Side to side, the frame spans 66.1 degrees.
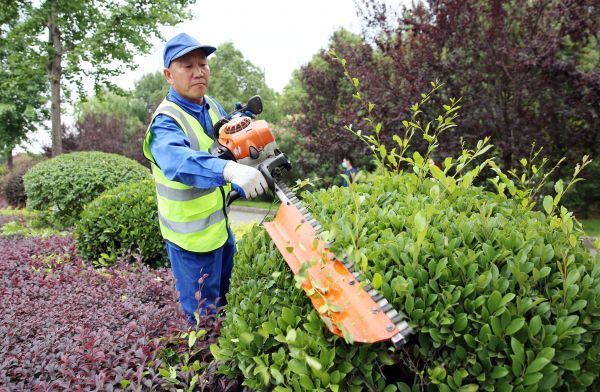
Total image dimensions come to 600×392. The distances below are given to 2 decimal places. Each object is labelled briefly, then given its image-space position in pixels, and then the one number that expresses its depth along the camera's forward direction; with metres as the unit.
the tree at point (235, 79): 30.25
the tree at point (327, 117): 10.28
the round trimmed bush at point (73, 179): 7.43
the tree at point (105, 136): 19.59
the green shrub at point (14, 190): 14.01
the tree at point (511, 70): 7.03
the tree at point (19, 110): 18.36
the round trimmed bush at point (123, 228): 4.53
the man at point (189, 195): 2.54
